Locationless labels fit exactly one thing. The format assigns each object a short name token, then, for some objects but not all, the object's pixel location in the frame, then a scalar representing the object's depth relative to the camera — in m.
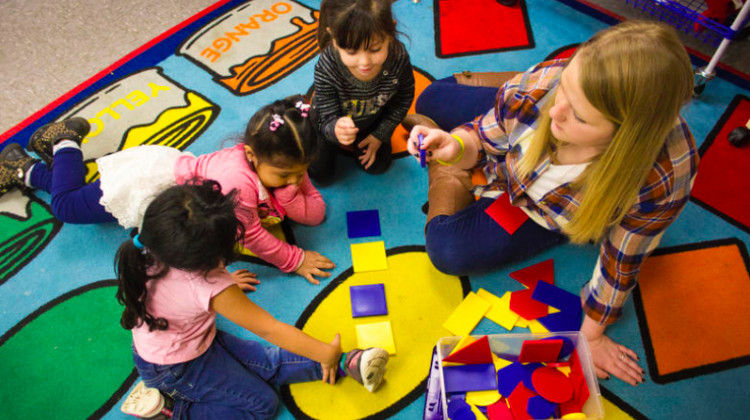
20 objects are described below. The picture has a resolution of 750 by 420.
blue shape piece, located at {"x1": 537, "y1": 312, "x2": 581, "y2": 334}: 1.22
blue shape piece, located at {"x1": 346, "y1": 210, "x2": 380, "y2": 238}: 1.37
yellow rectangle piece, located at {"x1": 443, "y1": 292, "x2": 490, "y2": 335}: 1.22
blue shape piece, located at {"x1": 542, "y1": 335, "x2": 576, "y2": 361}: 1.08
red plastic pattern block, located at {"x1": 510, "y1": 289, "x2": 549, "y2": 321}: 1.23
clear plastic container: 1.01
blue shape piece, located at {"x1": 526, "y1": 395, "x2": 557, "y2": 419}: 1.02
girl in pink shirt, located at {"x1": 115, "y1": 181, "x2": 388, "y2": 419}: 0.85
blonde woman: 0.75
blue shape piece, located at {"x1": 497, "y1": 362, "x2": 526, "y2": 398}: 1.08
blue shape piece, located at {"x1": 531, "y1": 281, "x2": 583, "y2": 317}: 1.24
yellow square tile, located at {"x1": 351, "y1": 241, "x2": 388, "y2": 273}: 1.31
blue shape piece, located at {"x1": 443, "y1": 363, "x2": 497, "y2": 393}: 1.09
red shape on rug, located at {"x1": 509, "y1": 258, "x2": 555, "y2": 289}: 1.29
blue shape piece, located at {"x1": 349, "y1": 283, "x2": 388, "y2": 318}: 1.24
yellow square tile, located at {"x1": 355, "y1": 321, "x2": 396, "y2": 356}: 1.19
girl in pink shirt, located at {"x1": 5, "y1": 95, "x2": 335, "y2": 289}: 1.06
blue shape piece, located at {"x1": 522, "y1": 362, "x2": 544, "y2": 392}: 1.08
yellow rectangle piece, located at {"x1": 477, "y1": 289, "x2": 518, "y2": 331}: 1.23
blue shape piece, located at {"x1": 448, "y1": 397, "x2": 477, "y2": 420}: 1.05
